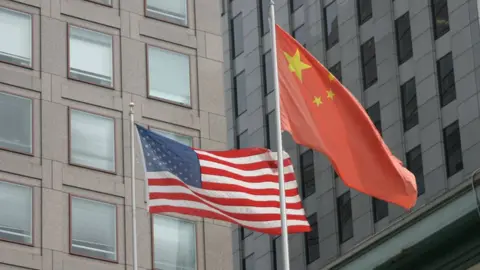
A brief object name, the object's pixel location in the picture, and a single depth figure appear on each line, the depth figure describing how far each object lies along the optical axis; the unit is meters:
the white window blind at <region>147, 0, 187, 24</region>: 54.44
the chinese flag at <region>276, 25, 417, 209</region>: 35.88
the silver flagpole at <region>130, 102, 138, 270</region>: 39.06
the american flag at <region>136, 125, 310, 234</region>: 36.47
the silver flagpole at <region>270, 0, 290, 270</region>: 34.53
